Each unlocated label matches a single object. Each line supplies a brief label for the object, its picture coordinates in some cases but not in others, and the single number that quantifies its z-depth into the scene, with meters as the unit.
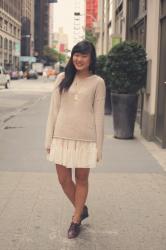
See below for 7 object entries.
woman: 4.66
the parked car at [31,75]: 82.50
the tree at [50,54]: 163.25
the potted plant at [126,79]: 11.35
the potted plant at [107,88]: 17.86
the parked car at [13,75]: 77.38
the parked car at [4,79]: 41.87
